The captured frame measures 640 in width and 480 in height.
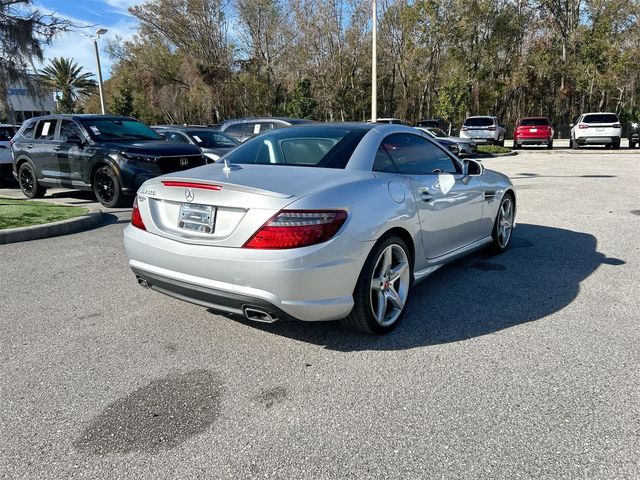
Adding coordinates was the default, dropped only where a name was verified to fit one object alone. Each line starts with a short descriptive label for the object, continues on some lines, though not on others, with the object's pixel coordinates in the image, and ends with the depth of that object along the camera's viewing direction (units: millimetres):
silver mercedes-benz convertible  2938
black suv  8766
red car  25438
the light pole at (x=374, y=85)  17672
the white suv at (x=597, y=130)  23641
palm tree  47812
